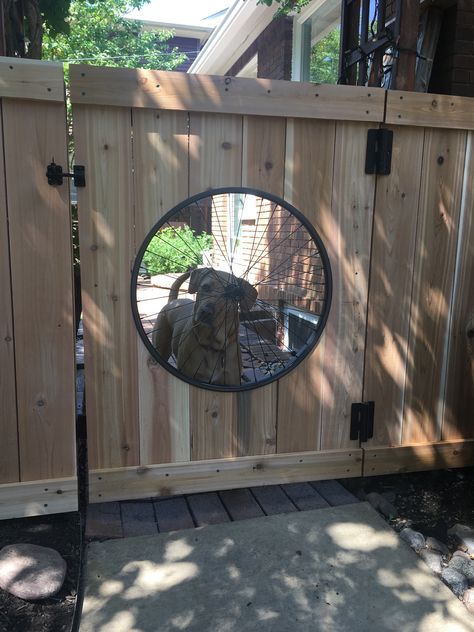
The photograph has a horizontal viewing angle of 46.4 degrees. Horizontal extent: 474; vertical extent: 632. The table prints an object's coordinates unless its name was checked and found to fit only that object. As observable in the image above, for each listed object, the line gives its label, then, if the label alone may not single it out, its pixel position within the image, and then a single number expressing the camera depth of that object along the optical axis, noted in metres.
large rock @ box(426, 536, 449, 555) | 2.25
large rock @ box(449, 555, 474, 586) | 2.09
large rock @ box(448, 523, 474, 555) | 2.27
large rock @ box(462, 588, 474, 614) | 1.92
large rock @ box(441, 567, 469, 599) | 2.02
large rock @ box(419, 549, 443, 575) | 2.12
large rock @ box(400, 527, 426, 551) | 2.27
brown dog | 2.52
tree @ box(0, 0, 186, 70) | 14.87
